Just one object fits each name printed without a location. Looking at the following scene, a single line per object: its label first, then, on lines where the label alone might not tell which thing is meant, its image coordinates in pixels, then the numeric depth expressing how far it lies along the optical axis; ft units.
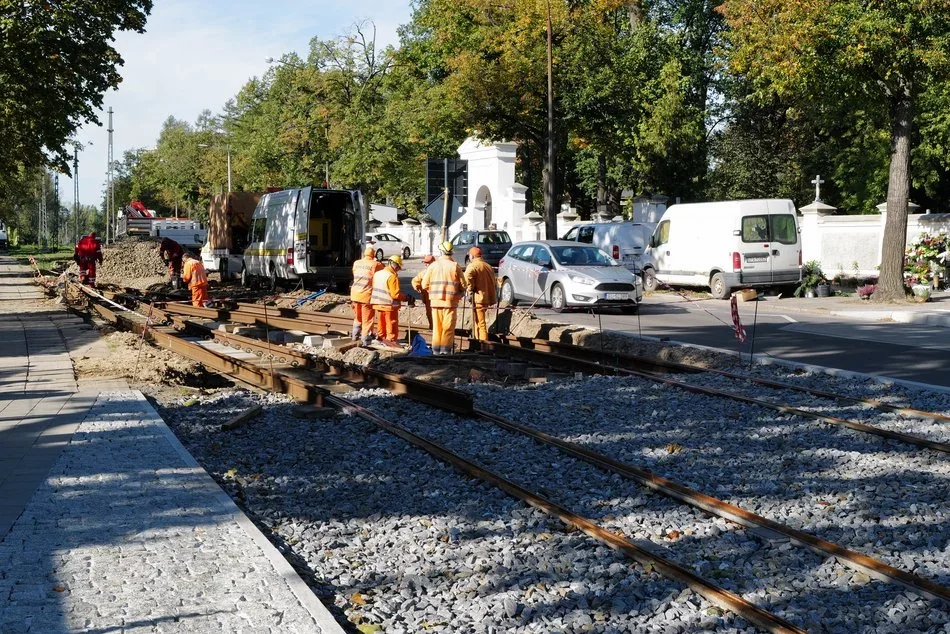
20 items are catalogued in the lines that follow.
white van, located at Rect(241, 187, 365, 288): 84.07
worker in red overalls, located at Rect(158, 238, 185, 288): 101.96
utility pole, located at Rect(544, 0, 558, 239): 110.73
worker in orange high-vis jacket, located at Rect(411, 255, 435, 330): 49.13
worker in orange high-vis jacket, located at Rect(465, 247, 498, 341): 52.11
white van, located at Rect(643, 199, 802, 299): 82.38
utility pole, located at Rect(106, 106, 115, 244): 273.46
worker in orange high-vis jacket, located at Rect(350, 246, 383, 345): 51.70
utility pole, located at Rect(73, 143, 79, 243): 290.33
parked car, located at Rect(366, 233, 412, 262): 169.58
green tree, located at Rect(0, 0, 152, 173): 89.66
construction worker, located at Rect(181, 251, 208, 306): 78.23
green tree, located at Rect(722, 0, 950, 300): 68.85
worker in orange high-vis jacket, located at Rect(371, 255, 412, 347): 49.73
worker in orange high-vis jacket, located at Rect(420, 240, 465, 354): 47.39
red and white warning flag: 44.95
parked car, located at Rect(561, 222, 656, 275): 97.71
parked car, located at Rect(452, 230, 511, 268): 103.09
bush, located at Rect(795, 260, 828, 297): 85.92
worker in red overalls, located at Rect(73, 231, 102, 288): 98.22
